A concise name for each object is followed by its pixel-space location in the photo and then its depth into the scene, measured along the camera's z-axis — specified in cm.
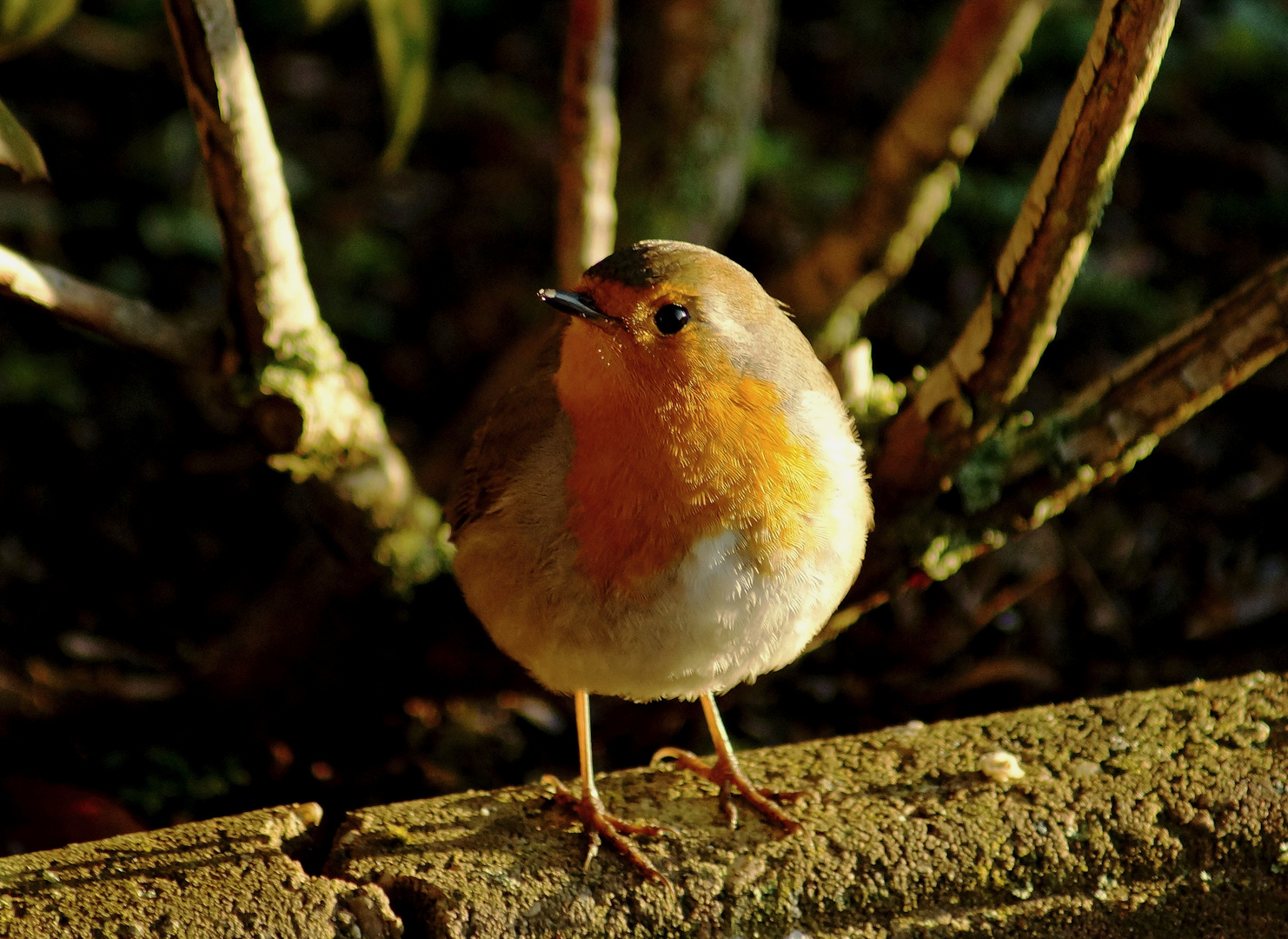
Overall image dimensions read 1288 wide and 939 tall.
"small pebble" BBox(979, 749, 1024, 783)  455
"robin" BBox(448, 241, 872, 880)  407
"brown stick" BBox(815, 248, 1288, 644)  468
